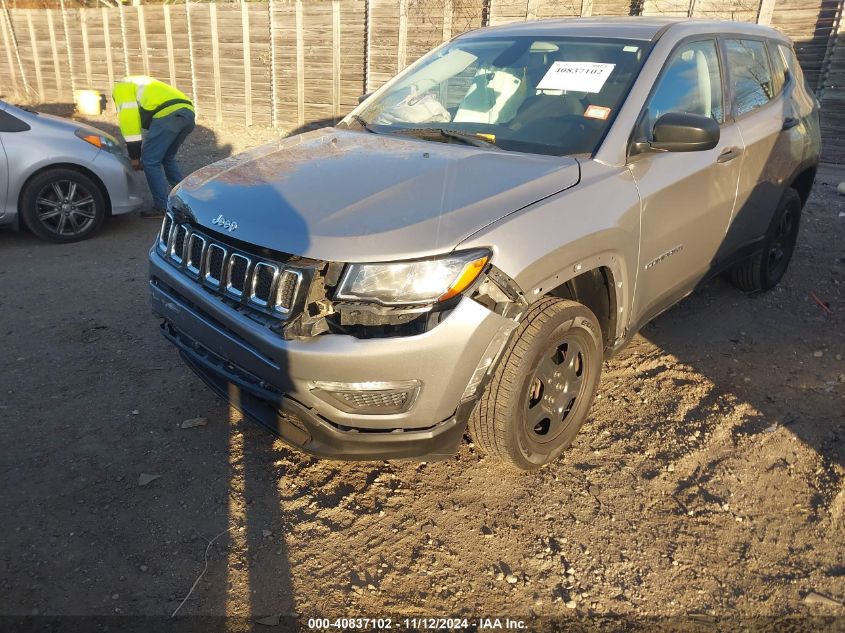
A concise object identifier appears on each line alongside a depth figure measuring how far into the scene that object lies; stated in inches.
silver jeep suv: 93.7
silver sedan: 242.1
